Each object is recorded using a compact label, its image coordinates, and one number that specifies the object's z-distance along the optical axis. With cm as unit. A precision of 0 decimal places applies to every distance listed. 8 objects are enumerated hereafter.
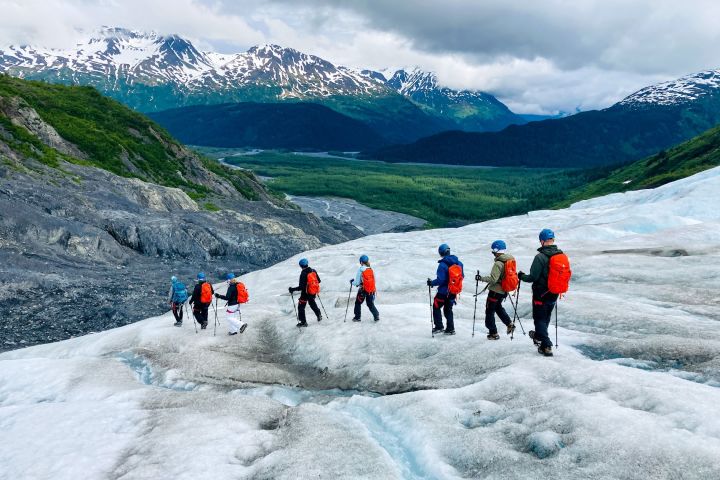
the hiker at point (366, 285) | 2089
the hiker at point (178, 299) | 2464
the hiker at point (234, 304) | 2227
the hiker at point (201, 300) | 2341
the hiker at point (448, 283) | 1775
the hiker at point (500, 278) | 1593
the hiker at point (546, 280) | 1400
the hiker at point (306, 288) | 2155
